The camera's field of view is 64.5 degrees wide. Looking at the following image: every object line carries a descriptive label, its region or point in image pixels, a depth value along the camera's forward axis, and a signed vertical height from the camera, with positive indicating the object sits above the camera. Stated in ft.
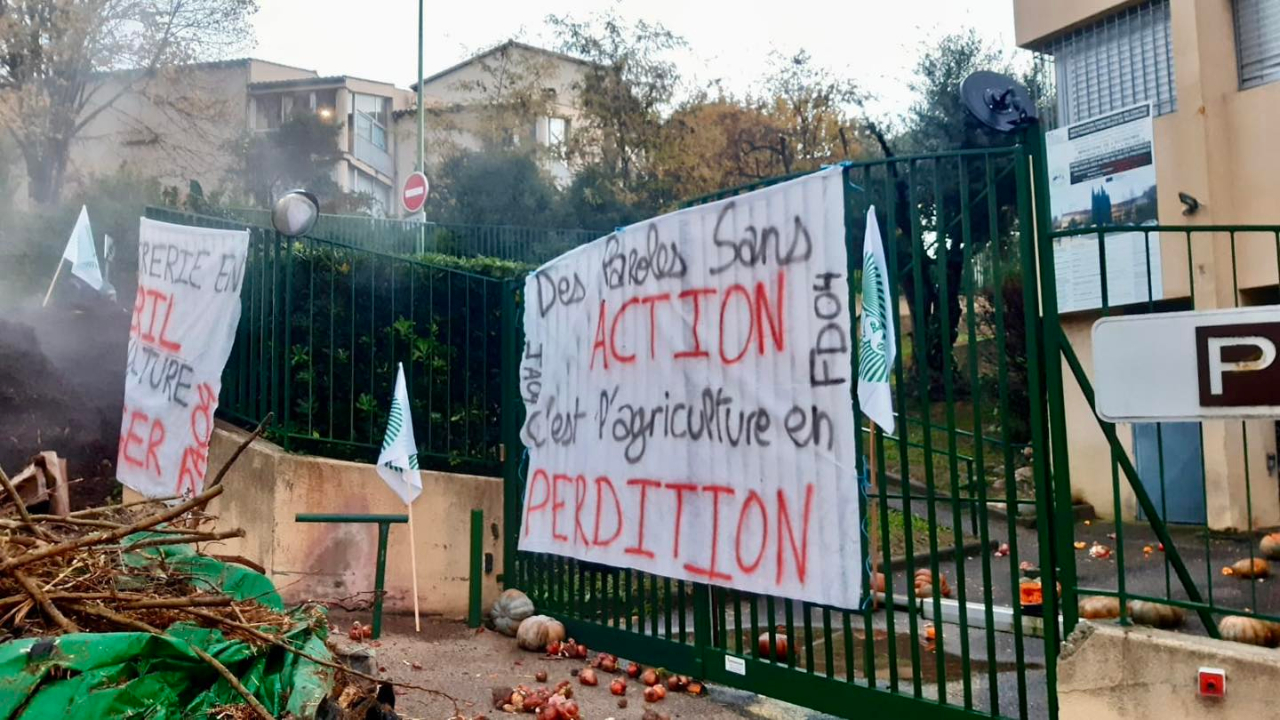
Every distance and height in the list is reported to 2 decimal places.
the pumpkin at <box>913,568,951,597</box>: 23.43 -4.41
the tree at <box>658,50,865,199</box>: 83.35 +23.43
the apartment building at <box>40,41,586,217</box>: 83.05 +26.49
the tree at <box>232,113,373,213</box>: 98.43 +26.83
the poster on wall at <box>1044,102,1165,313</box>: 40.19 +8.63
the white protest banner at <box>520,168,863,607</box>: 14.85 +0.19
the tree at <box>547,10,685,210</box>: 82.17 +25.67
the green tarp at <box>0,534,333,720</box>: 9.53 -2.59
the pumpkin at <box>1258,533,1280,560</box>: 26.89 -3.83
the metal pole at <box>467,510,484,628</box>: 22.75 -3.49
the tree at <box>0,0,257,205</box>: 71.10 +26.50
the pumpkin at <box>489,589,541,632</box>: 22.06 -4.27
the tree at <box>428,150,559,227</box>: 76.02 +17.18
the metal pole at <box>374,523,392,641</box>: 20.49 -3.15
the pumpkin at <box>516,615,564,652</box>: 20.98 -4.55
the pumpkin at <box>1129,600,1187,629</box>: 17.61 -3.72
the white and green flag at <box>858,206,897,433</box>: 14.02 +0.93
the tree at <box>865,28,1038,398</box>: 52.39 +18.88
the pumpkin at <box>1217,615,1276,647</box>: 14.98 -3.44
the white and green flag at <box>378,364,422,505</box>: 22.31 -0.80
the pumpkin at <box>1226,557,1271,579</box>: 24.99 -4.18
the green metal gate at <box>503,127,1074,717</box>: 13.05 -3.19
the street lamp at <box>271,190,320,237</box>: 23.03 +4.70
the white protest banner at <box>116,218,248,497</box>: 24.53 +1.80
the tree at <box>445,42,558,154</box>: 87.20 +27.97
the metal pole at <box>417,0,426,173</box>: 64.80 +20.40
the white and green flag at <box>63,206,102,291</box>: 33.37 +5.53
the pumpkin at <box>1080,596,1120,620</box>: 19.79 -4.03
